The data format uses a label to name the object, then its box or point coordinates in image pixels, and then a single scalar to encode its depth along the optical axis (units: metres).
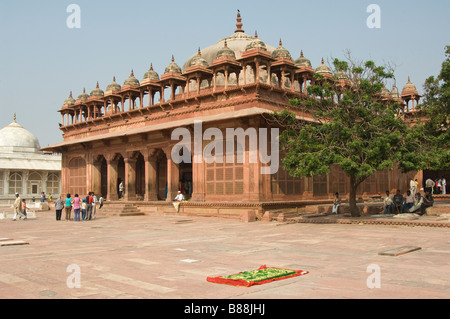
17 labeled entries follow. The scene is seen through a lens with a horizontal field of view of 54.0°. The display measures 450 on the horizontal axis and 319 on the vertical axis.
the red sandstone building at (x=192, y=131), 20.14
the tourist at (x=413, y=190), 18.30
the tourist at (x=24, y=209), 22.41
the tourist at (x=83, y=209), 20.62
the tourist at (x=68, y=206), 21.09
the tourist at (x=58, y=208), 21.22
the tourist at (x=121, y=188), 29.55
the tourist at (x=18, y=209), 21.94
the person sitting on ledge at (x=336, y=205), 19.78
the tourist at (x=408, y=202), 18.05
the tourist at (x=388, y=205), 18.63
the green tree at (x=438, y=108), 19.89
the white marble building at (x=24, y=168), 48.38
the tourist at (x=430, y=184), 27.41
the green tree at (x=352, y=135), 15.24
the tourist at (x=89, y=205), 20.95
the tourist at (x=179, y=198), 22.27
